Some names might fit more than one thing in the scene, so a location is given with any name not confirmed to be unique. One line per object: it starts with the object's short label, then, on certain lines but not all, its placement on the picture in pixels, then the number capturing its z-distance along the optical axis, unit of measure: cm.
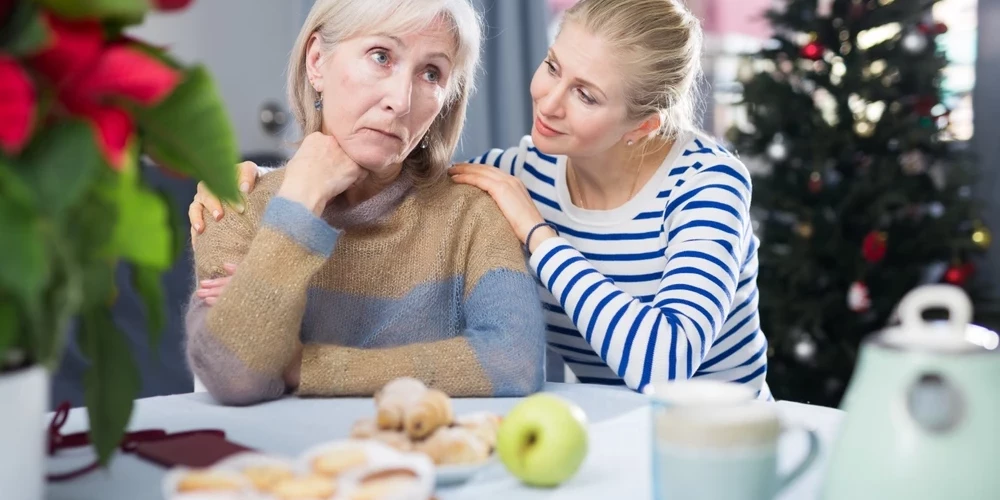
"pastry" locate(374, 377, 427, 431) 87
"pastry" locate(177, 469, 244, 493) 69
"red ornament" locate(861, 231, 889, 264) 319
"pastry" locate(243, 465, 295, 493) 72
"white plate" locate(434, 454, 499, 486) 83
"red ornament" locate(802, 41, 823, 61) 325
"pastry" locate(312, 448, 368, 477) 74
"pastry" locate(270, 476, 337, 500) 69
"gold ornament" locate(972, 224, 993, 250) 328
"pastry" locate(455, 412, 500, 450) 87
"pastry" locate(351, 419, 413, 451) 84
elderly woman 126
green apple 82
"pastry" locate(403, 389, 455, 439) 86
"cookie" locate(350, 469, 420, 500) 69
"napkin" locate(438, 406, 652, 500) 83
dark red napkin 87
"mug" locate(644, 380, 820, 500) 70
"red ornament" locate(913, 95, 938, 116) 324
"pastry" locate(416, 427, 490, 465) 84
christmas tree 320
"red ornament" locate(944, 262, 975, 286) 321
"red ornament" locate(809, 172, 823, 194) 324
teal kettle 63
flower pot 67
